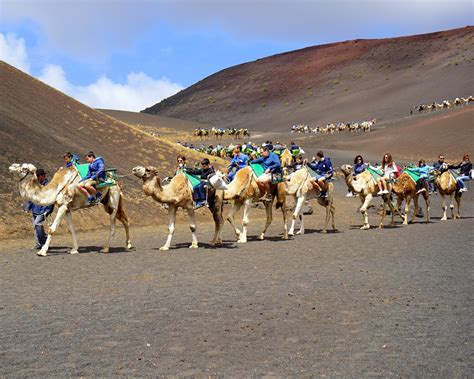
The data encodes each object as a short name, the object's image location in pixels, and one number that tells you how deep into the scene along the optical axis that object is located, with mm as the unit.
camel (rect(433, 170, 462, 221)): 24547
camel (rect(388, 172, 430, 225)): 22609
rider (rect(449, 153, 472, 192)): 25000
